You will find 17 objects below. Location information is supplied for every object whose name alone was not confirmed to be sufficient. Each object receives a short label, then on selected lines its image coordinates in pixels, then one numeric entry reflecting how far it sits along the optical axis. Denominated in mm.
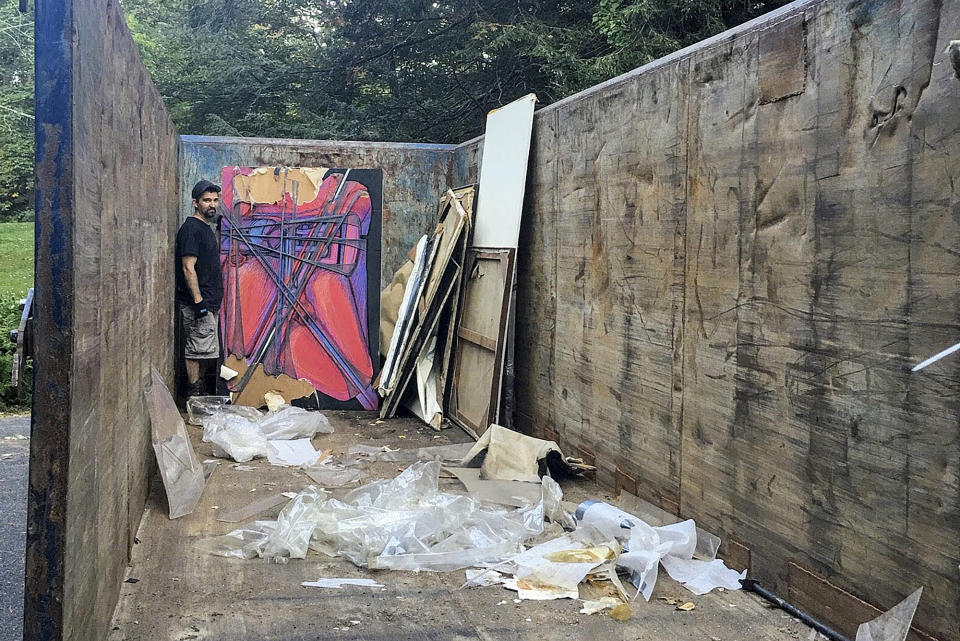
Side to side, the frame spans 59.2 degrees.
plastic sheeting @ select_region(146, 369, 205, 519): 4398
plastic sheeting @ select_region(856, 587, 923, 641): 2670
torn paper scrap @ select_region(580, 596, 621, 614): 3311
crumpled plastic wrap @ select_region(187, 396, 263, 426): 6805
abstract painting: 7480
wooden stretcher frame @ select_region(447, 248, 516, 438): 5871
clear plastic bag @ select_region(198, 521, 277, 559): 3904
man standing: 6809
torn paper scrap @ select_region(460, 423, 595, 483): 5055
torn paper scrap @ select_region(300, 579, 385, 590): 3561
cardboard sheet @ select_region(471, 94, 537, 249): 5906
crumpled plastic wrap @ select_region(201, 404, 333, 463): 5758
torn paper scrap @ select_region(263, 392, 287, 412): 7283
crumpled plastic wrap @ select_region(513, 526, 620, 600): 3490
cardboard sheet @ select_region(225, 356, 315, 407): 7547
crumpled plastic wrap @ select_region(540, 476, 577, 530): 4273
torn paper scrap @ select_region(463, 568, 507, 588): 3574
